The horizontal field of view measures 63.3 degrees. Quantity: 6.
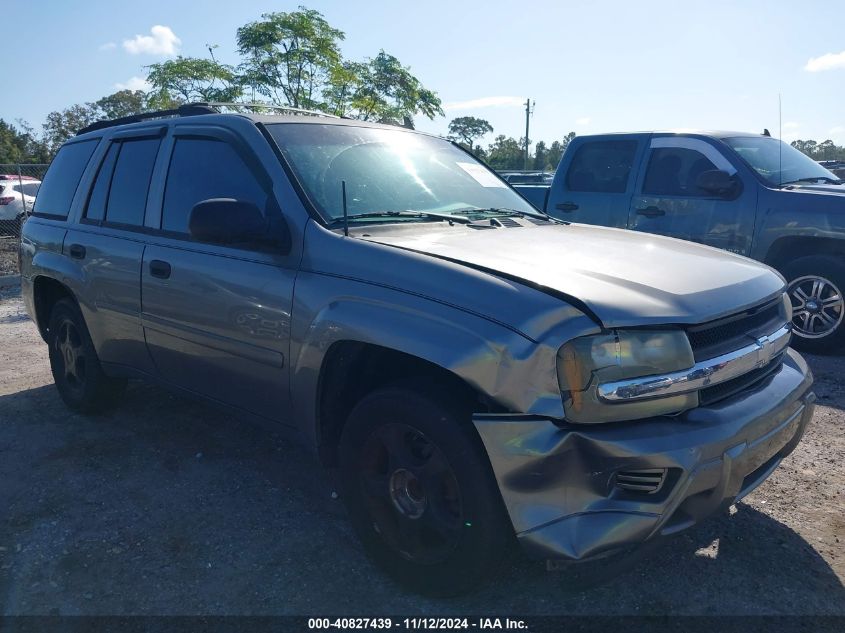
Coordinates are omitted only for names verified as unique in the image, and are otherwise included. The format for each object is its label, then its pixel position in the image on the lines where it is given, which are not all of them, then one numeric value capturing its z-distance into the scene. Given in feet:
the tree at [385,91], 46.91
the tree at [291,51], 43.24
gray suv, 6.94
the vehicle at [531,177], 54.65
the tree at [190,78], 46.26
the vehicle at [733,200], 18.85
